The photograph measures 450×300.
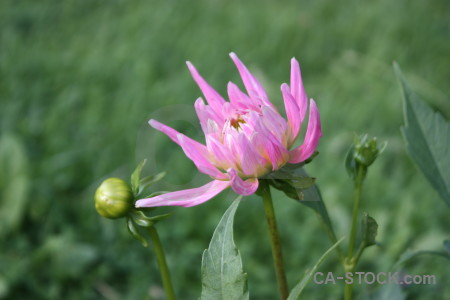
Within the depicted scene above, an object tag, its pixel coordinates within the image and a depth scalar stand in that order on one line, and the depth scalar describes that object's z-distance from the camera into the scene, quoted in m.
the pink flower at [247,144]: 0.76
